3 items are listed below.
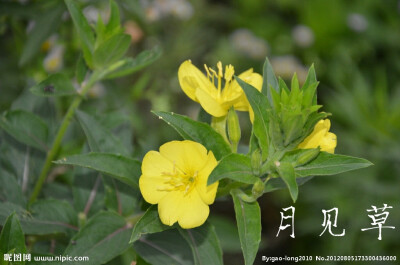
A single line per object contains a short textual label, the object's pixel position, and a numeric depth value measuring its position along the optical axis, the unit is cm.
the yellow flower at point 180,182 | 72
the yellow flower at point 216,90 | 74
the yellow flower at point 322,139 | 73
